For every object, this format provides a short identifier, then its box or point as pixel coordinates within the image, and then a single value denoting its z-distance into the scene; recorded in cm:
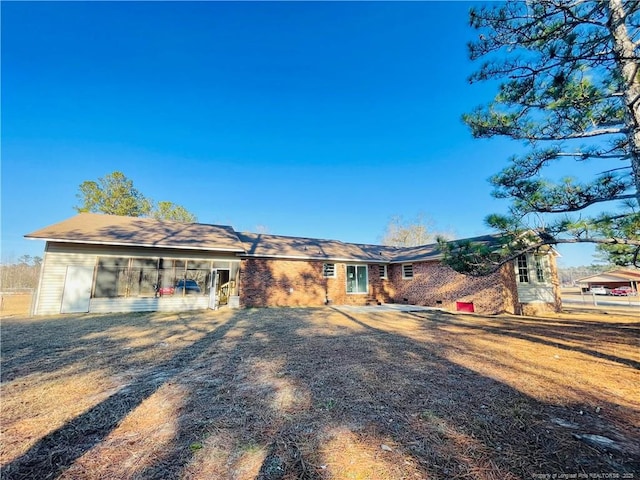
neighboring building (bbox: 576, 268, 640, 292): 2407
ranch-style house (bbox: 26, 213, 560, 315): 1097
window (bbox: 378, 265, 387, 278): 1680
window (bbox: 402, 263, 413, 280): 1566
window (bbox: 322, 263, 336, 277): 1555
